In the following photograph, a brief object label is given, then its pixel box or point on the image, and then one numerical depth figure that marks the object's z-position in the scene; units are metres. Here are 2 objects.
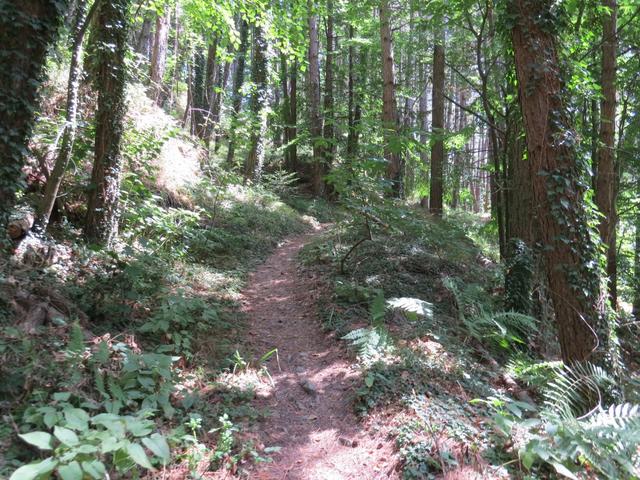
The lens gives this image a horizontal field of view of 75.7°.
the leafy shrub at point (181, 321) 4.56
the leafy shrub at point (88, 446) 2.04
